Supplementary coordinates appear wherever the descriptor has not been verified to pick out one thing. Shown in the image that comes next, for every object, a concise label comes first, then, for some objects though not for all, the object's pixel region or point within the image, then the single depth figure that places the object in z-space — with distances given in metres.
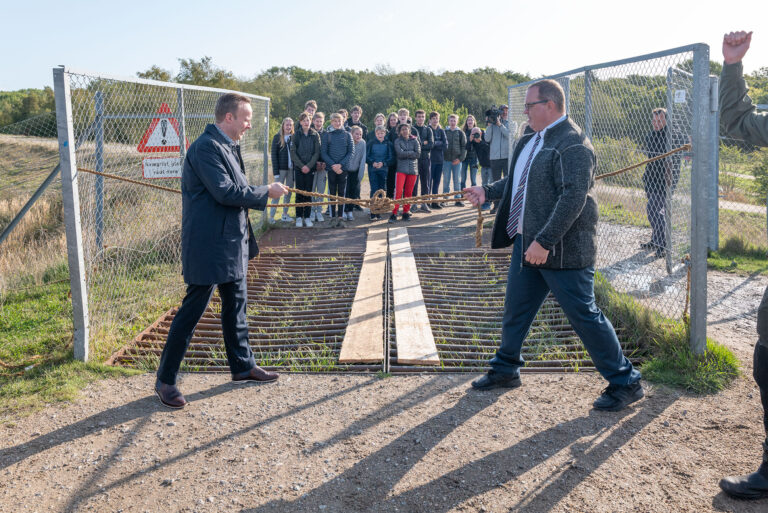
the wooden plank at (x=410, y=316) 4.94
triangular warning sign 6.07
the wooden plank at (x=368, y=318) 4.98
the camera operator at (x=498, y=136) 11.70
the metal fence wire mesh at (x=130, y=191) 5.12
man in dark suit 4.03
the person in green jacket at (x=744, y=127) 3.01
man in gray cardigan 3.76
